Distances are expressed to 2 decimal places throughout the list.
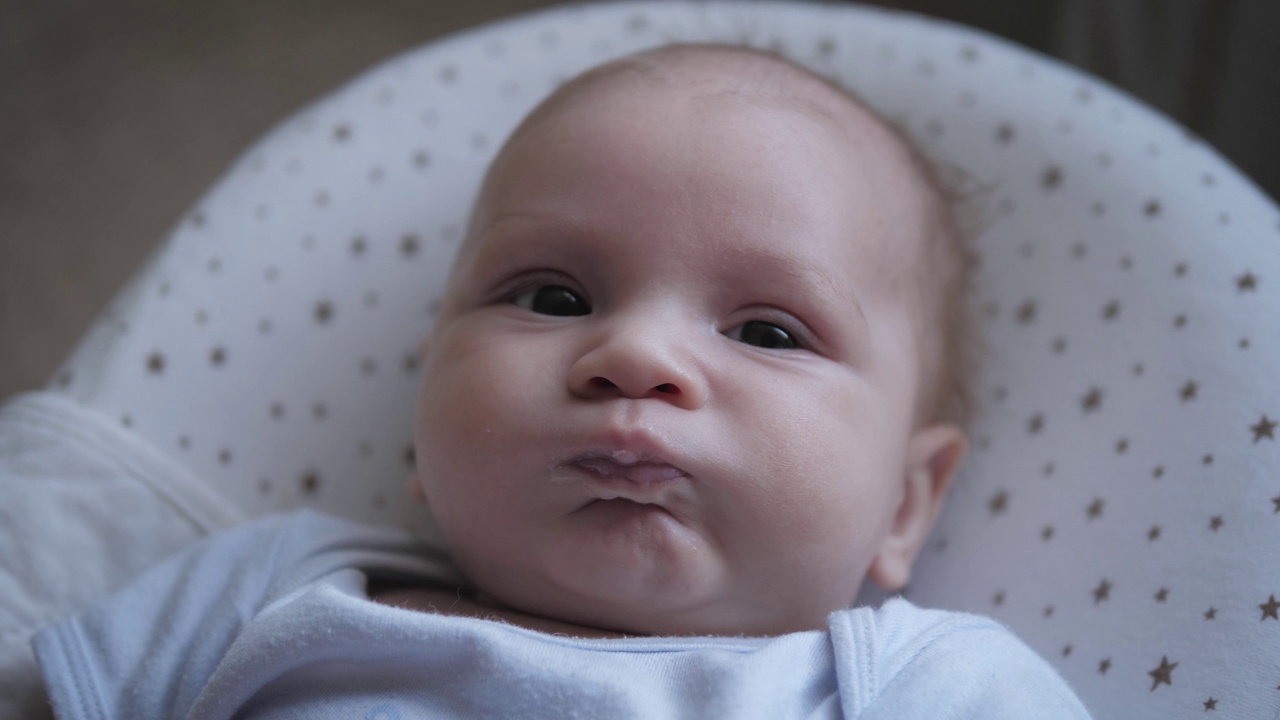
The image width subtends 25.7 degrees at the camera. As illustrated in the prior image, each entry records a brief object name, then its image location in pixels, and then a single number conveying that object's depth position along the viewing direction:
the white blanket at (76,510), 0.60
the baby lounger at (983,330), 0.58
